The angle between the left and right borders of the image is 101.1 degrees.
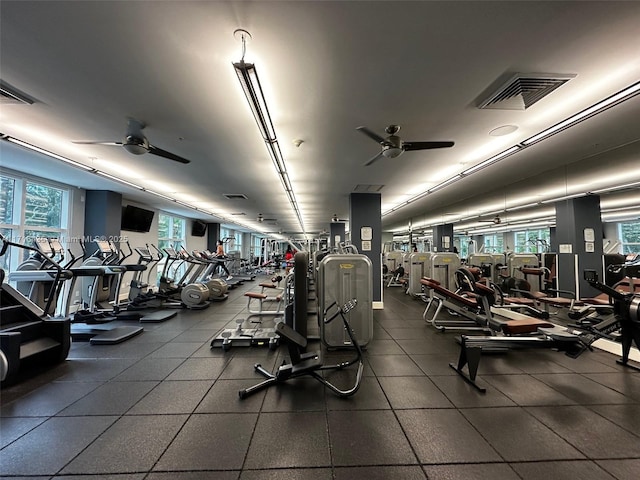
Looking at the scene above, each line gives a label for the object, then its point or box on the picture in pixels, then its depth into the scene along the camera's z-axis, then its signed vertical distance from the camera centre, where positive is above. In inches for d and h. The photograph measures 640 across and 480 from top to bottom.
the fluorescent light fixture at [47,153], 135.1 +55.9
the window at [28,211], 195.5 +30.8
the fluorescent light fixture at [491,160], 149.9 +57.1
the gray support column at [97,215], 252.2 +33.2
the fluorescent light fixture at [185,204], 311.4 +56.6
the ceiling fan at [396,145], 122.6 +49.5
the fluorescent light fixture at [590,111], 95.2 +57.4
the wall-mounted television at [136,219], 292.8 +36.0
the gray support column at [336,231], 554.2 +40.7
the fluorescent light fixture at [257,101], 76.3 +55.1
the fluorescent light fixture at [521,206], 291.4 +52.2
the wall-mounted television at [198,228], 477.9 +39.6
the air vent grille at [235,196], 274.6 +58.0
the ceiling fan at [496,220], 391.9 +47.5
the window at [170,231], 393.4 +29.7
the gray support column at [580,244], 233.3 +5.8
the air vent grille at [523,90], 90.5 +59.3
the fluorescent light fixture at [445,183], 206.7 +57.2
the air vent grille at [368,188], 240.2 +58.4
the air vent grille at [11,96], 97.1 +59.6
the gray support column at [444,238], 463.5 +22.5
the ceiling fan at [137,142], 123.5 +51.5
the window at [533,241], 302.8 +12.0
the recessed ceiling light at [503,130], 127.9 +60.0
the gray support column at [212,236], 524.7 +27.4
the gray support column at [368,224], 255.9 +26.3
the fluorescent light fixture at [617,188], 203.0 +50.9
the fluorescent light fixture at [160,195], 253.1 +56.4
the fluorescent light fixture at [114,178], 193.7 +56.2
